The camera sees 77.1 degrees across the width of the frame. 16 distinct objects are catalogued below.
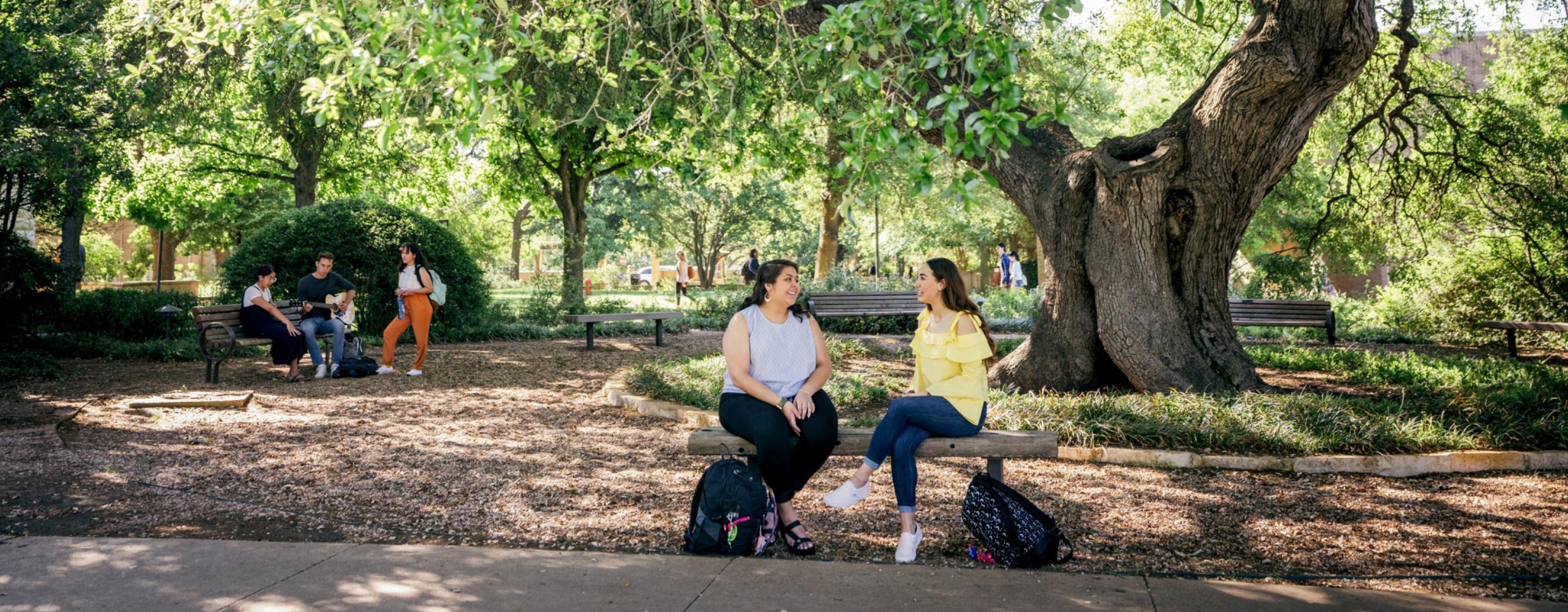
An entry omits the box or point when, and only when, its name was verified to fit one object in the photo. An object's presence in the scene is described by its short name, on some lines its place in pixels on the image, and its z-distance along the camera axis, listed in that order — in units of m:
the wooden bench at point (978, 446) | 4.49
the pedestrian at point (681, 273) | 27.58
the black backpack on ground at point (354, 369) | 10.79
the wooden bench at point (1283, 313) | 13.06
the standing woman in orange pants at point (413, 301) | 10.92
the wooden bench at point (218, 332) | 10.29
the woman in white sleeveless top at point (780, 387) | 4.50
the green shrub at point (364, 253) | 14.05
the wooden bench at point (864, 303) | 14.73
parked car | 51.09
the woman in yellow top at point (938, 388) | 4.54
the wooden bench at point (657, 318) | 14.66
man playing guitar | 10.75
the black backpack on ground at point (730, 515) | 4.31
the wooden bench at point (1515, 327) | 11.19
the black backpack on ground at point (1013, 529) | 4.13
